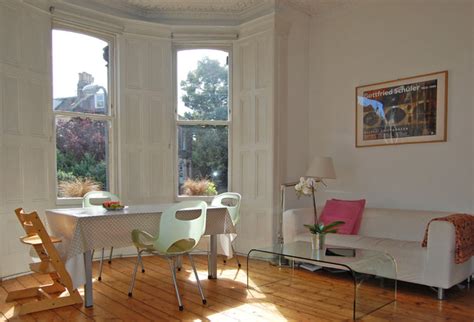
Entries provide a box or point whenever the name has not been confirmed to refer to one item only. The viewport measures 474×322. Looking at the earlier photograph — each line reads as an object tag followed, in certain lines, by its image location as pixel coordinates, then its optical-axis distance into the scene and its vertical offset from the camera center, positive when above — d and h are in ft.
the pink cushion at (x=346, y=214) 13.80 -2.45
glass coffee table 9.50 -3.26
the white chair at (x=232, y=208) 13.55 -2.10
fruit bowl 11.30 -1.74
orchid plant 11.02 -1.32
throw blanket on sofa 10.55 -2.49
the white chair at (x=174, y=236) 9.78 -2.33
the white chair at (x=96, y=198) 13.10 -1.83
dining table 9.59 -2.23
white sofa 10.58 -3.04
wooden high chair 9.37 -3.34
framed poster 13.38 +1.42
